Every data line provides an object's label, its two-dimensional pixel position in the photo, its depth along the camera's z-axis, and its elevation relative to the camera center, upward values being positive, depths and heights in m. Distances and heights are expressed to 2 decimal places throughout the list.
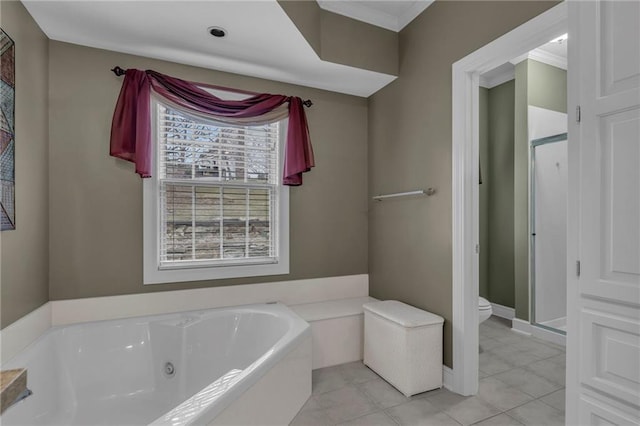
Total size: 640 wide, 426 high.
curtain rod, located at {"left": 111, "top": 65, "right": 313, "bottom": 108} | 2.32 +1.02
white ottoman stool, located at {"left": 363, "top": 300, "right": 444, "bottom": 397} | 2.15 -0.91
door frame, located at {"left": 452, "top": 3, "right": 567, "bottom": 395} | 2.16 -0.08
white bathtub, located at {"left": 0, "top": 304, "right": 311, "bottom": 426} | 1.59 -0.88
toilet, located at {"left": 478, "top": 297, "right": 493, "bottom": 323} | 2.81 -0.82
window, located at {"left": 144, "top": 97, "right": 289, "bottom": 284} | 2.49 +0.11
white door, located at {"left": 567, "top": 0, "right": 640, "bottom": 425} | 1.12 +0.00
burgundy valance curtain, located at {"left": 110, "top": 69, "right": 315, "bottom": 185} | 2.31 +0.80
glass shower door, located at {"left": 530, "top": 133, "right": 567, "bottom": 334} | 3.23 -0.18
